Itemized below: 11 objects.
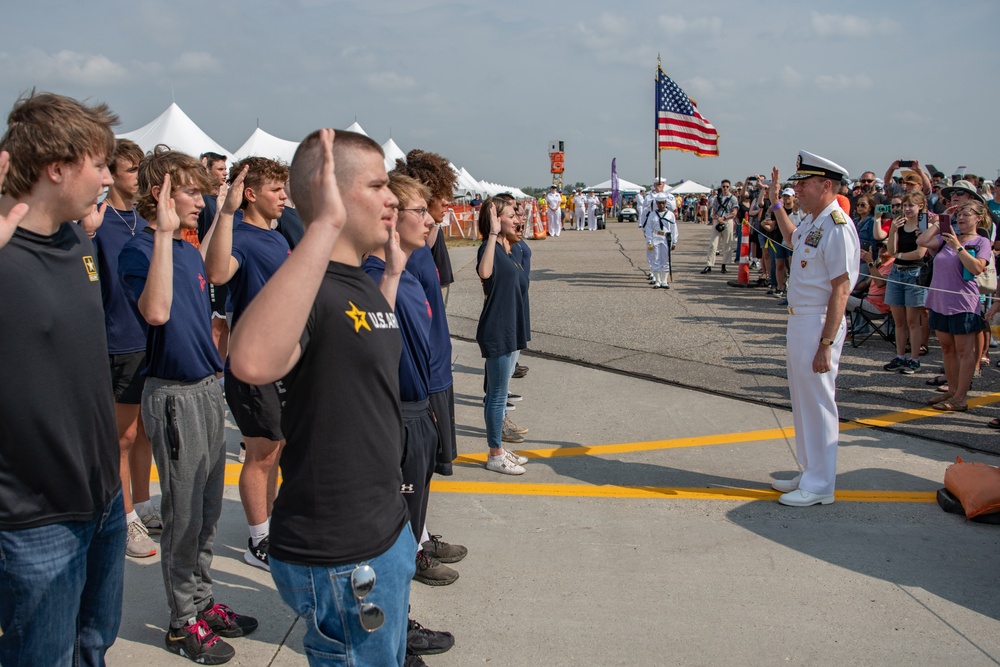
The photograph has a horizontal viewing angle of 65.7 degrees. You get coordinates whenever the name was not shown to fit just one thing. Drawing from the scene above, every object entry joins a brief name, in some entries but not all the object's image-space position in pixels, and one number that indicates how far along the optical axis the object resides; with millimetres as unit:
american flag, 17906
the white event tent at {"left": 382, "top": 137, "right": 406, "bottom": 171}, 29938
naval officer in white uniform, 4598
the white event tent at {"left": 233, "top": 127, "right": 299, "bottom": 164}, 24516
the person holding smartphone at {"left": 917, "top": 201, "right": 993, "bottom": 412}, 6715
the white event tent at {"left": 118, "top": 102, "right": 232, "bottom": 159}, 20984
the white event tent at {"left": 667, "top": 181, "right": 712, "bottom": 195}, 63781
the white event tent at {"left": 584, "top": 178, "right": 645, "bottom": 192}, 56469
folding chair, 9359
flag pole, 18148
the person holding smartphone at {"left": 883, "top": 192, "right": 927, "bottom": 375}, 8008
